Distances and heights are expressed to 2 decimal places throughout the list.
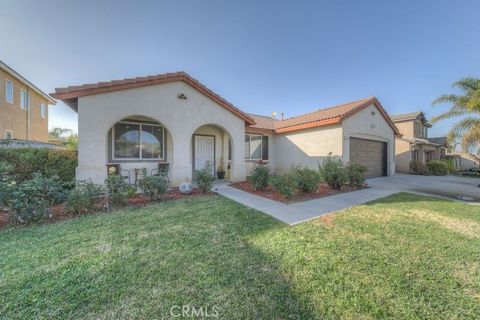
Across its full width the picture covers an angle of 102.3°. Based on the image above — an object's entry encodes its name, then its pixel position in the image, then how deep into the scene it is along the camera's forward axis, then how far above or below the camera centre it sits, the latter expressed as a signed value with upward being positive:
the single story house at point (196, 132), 7.61 +1.58
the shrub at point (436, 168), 18.44 -0.80
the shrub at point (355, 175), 9.71 -0.76
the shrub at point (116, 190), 6.14 -0.98
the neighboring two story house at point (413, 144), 19.41 +1.68
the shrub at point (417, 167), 18.16 -0.70
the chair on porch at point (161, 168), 9.52 -0.38
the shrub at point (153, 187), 6.72 -0.93
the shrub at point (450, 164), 20.72 -0.46
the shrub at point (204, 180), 8.17 -0.84
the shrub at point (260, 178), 8.74 -0.82
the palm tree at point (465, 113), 10.25 +2.63
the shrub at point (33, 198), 4.83 -1.00
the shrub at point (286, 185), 7.34 -0.96
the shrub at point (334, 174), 9.24 -0.67
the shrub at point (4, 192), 4.93 -0.80
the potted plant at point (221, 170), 12.31 -0.64
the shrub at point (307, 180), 8.09 -0.84
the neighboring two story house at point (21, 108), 13.60 +4.29
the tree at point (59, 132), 25.14 +3.78
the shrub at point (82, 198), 5.50 -1.09
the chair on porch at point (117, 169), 8.19 -0.38
